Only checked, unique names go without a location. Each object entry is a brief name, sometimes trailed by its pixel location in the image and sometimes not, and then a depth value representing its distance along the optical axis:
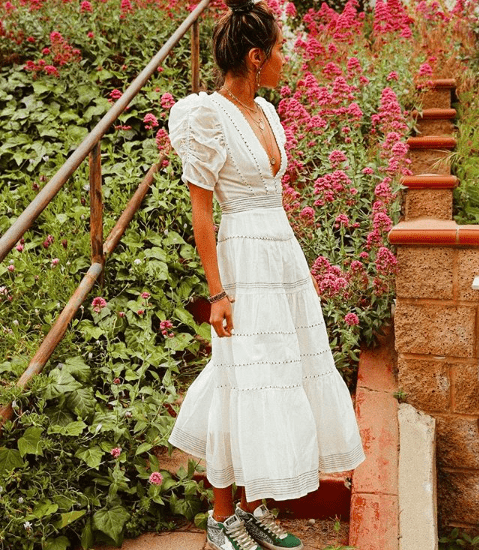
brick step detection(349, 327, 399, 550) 2.50
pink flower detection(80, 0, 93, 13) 5.89
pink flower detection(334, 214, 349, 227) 3.30
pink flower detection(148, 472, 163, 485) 2.57
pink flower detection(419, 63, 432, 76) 4.70
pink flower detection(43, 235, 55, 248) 3.63
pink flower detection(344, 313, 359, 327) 3.06
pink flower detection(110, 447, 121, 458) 2.58
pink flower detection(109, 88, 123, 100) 4.51
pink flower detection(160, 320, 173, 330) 3.11
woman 2.14
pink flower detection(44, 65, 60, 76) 5.29
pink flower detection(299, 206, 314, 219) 3.38
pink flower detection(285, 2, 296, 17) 5.71
